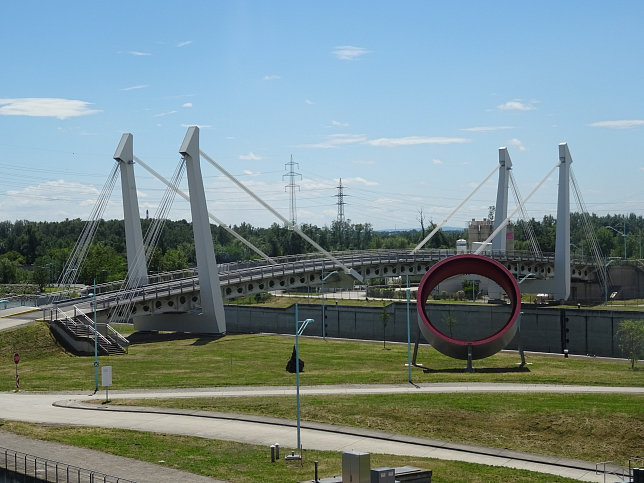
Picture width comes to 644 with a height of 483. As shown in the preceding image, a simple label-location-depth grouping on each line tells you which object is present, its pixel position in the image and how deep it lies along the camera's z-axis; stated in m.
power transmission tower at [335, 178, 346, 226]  185.10
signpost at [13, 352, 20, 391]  49.53
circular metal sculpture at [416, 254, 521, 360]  56.28
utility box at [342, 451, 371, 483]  27.55
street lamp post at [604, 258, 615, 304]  109.44
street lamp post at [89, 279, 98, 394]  48.86
